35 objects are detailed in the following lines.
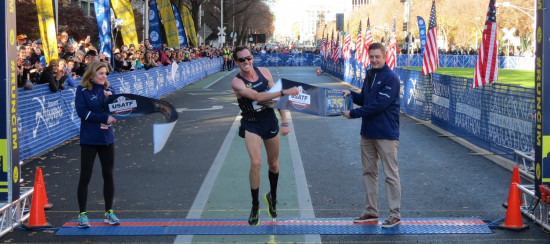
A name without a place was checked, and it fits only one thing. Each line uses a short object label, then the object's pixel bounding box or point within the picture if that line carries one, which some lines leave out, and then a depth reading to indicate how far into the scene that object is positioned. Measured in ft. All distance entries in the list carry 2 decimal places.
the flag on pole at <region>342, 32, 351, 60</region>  126.21
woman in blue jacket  23.22
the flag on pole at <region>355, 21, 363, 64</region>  107.65
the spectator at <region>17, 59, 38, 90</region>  43.15
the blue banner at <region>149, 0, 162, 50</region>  110.42
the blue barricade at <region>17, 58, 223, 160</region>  39.81
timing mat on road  22.82
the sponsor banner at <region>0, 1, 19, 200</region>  23.15
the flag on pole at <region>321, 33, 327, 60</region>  185.94
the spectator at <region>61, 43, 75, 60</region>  59.93
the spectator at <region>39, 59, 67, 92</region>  45.98
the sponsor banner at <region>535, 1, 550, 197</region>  23.15
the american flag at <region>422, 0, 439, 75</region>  62.47
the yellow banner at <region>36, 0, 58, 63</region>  55.72
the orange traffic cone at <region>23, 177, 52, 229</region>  23.61
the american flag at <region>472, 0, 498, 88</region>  45.55
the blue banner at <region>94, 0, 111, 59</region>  70.85
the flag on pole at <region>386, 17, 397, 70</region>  91.86
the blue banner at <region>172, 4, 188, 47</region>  136.05
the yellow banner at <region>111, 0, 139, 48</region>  86.33
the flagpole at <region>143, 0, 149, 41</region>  112.06
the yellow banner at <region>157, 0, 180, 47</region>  119.75
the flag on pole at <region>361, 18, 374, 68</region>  98.22
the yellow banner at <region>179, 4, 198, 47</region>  150.91
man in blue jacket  23.21
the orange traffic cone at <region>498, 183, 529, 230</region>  23.41
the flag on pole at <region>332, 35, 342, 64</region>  145.53
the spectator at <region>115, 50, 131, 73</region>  69.05
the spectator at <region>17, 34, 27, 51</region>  53.03
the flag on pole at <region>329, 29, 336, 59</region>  152.97
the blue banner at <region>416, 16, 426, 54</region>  102.60
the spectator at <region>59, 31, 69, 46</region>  64.07
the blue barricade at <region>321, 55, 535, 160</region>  37.92
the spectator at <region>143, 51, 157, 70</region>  83.18
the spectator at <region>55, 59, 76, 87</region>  47.67
